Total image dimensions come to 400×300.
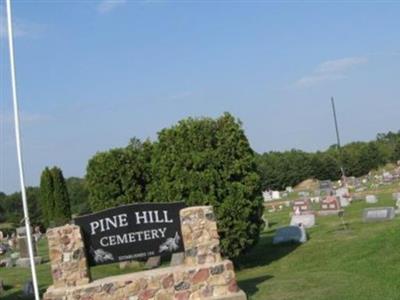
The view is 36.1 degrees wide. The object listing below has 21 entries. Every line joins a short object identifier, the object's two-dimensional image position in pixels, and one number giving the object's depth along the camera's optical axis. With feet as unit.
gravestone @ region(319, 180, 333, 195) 157.46
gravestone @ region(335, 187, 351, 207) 107.96
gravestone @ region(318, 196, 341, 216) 89.46
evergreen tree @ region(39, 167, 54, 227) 101.71
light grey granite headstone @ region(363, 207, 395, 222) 68.59
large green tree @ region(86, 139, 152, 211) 65.31
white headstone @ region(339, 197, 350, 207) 106.93
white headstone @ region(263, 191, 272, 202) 195.56
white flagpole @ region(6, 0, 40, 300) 30.14
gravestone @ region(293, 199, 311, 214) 98.29
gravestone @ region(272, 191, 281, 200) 195.00
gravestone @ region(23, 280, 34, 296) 48.18
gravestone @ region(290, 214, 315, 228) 74.69
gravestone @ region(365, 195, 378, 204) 105.17
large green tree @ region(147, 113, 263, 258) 48.93
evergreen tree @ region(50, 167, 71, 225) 100.99
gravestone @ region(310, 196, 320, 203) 130.41
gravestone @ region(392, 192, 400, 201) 96.30
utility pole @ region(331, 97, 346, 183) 219.41
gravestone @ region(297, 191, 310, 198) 180.45
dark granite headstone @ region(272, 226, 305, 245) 60.44
